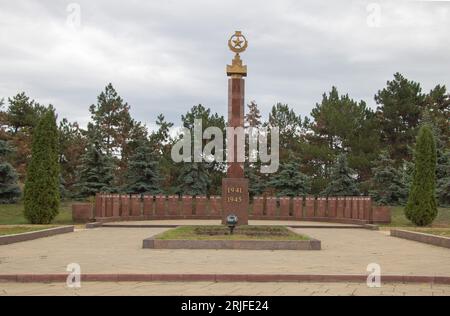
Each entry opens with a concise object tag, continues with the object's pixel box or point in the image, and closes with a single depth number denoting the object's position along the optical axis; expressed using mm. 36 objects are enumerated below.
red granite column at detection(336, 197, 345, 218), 25281
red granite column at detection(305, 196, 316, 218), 25984
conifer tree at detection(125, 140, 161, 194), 32906
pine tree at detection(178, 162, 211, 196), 35947
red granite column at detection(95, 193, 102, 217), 23688
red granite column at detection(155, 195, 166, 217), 25648
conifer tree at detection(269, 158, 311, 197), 33000
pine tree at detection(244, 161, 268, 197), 37438
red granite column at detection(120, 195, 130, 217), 25219
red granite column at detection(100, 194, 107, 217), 23895
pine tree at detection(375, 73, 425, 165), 42250
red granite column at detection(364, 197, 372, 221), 23797
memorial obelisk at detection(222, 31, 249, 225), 19844
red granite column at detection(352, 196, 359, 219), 24422
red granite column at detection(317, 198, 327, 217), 25906
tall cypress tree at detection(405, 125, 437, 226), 21391
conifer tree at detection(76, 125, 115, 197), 32016
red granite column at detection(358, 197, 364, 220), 23984
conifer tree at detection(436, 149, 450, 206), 29422
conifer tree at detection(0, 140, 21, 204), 26119
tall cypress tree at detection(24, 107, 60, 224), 20438
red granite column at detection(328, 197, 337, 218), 25641
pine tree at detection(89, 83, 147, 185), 46406
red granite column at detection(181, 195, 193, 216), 26094
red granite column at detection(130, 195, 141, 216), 25531
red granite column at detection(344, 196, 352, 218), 24859
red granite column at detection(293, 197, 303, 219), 25891
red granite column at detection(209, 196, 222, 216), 26219
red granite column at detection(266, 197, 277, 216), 26172
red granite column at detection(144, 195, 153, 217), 25630
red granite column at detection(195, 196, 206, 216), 26109
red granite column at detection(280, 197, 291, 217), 25922
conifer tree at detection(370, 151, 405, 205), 32078
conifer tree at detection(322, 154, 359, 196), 32531
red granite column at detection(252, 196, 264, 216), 26453
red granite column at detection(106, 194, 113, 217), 24297
